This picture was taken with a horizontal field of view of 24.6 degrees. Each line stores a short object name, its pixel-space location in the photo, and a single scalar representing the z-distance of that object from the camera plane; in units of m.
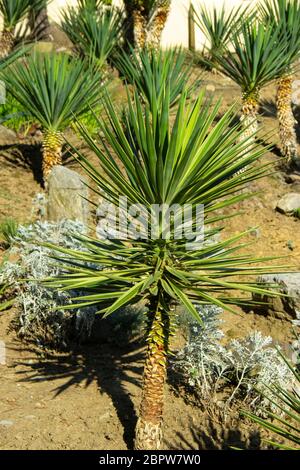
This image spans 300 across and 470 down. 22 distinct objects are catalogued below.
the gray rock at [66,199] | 8.24
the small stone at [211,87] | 13.53
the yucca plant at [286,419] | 5.00
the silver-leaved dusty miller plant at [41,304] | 5.79
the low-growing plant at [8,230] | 7.46
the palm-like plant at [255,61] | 9.24
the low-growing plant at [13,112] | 10.42
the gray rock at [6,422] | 4.52
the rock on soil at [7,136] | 10.32
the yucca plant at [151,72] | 8.98
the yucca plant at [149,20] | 11.44
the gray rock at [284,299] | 6.59
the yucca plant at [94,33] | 11.23
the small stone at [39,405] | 4.81
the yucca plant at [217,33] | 10.12
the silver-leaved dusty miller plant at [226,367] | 5.23
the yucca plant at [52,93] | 8.60
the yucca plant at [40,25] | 14.30
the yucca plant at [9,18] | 11.90
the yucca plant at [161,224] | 3.81
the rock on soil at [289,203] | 9.48
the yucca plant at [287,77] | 9.79
